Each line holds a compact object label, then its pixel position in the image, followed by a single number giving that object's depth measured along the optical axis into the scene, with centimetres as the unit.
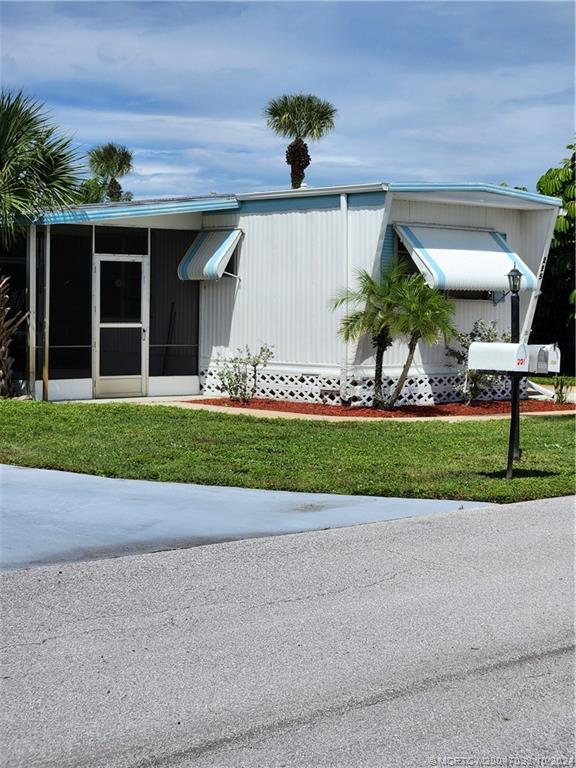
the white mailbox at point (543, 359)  1059
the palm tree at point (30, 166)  1630
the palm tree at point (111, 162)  4588
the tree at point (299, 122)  3722
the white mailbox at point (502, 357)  1030
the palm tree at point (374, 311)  1608
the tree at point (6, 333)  1642
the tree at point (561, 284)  2539
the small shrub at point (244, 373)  1775
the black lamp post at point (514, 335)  1083
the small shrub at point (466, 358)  1770
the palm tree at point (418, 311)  1588
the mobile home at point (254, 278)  1683
